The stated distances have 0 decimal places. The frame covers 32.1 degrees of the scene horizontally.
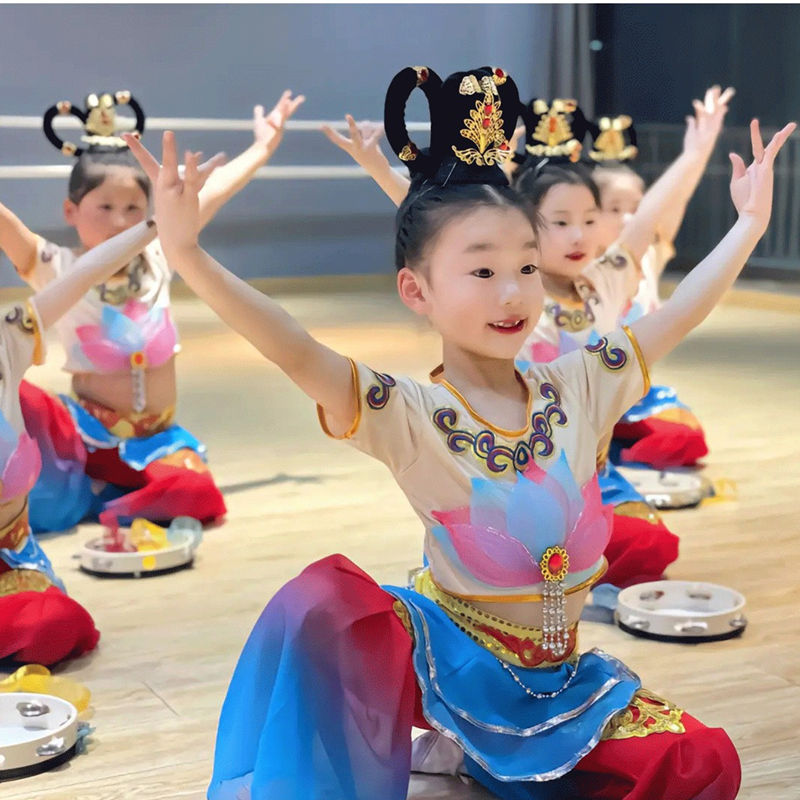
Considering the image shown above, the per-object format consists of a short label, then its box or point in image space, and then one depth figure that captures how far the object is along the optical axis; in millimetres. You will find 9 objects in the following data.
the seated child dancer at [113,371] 2988
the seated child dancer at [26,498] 2195
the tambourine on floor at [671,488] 3145
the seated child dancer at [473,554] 1529
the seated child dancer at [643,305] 3471
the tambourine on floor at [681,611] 2281
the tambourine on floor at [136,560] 2674
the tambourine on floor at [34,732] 1790
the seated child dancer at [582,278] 2559
